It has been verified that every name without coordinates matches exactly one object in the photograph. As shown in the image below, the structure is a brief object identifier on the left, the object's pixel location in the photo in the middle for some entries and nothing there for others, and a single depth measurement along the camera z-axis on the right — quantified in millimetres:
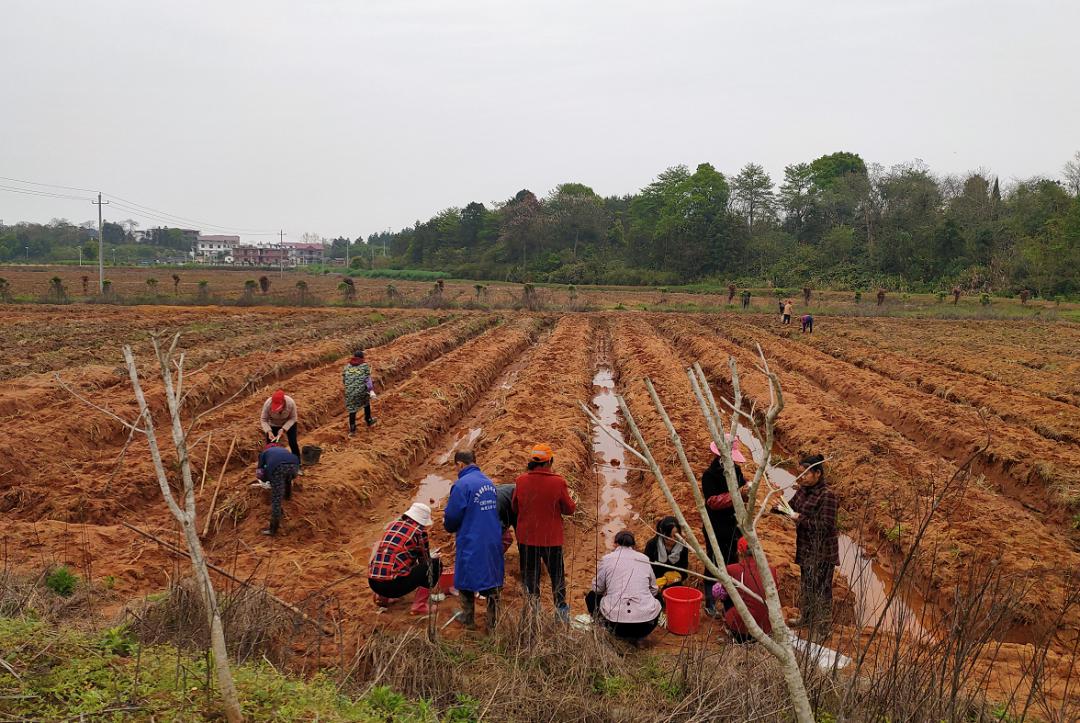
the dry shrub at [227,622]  4152
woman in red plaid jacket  5570
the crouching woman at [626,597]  4977
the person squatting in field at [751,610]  4797
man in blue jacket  5191
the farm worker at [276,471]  7477
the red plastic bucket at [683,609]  5309
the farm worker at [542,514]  5473
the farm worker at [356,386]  10836
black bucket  9070
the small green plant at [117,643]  3818
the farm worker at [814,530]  5082
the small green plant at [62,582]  5371
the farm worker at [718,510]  5551
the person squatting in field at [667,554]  5744
